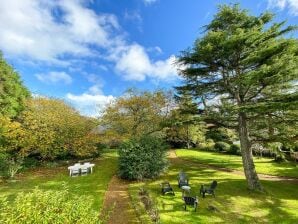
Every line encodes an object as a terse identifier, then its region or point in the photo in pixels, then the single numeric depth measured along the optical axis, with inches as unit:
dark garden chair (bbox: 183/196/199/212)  354.4
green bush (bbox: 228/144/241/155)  963.2
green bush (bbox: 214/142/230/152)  1021.8
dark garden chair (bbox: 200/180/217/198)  416.9
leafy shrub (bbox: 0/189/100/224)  138.6
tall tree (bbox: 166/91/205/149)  501.8
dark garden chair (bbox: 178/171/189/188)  463.7
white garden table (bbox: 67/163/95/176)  580.4
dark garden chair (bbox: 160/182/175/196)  424.9
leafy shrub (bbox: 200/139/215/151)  1083.5
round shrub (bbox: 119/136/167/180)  529.6
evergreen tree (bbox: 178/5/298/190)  412.3
